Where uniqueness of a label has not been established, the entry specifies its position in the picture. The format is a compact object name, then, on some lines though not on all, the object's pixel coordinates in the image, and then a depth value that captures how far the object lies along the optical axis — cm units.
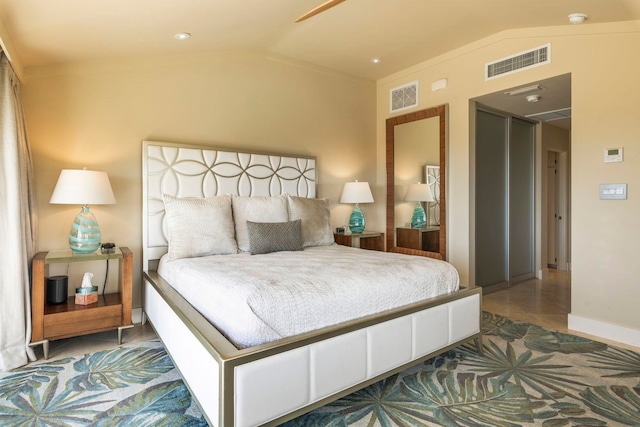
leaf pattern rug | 200
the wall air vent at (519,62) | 358
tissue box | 300
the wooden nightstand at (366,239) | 454
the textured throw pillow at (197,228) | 312
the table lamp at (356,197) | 471
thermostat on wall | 312
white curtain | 253
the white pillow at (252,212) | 346
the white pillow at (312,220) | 379
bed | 167
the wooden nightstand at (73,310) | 272
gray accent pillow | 333
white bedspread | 183
